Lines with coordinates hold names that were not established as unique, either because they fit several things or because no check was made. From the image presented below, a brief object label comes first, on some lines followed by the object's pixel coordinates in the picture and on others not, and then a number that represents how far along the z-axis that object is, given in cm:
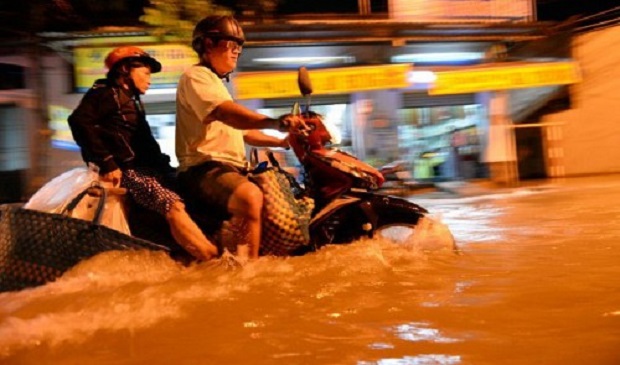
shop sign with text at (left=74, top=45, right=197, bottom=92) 1043
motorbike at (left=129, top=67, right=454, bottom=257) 355
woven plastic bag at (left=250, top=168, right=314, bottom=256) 346
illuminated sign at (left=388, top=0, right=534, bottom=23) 1246
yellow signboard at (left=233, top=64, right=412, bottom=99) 1035
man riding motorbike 323
